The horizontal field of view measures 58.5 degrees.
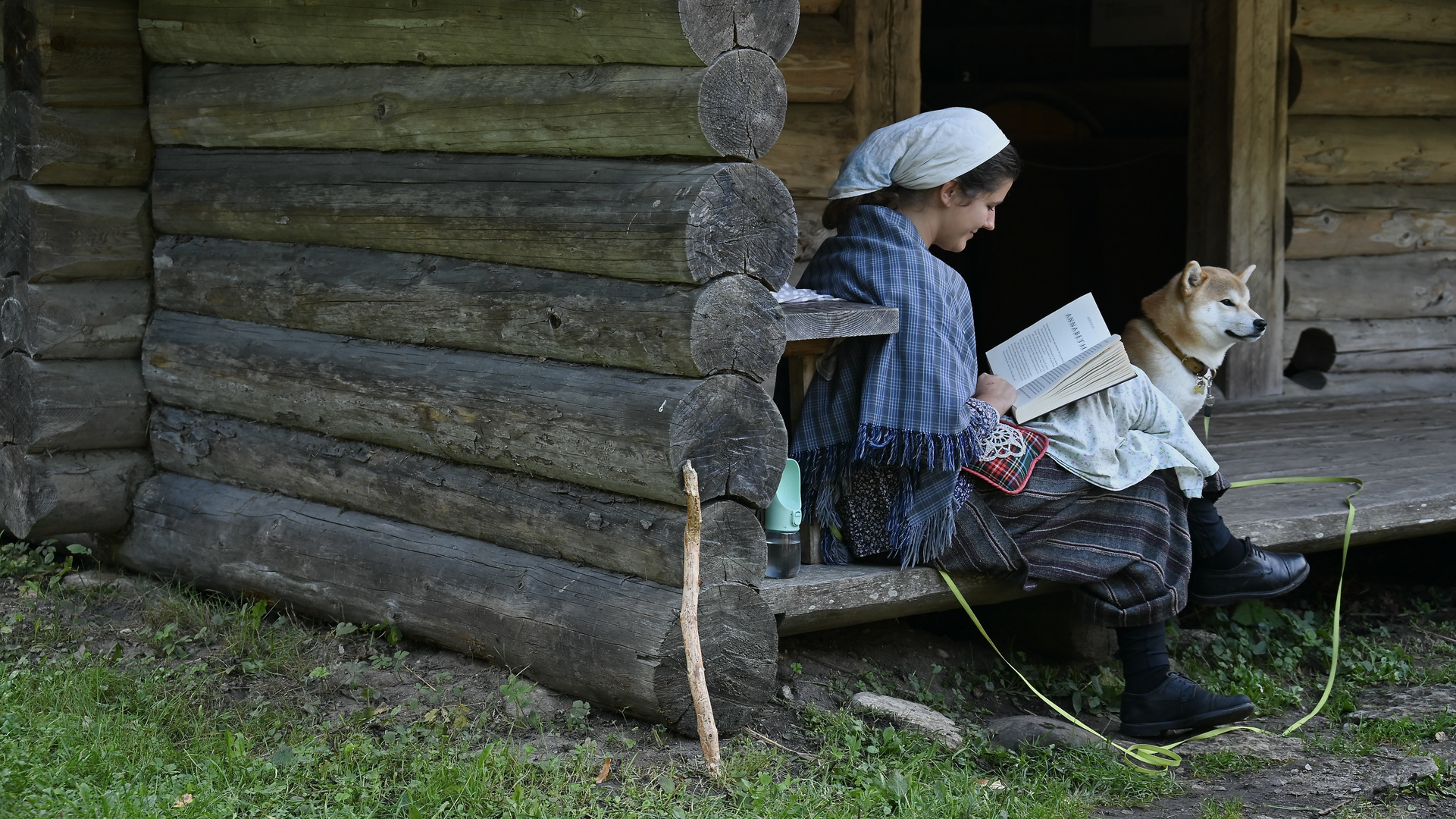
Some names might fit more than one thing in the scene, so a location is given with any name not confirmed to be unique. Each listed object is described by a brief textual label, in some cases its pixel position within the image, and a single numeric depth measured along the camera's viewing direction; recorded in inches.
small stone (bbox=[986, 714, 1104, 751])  142.3
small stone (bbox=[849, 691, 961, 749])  141.6
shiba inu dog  195.9
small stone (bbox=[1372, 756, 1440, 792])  135.7
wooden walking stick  121.8
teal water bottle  139.9
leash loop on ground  138.6
